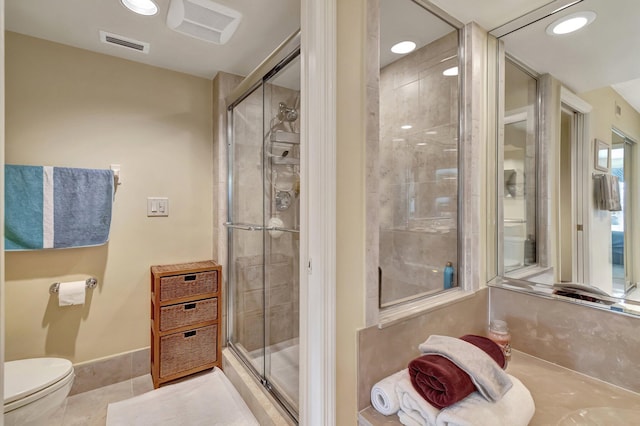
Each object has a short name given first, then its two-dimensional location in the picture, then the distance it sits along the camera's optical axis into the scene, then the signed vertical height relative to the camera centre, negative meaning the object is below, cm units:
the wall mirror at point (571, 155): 117 +26
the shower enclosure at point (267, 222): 171 -7
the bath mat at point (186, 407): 162 -115
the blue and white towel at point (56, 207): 165 +4
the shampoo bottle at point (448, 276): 149 -33
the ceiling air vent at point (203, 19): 145 +103
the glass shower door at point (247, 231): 205 -13
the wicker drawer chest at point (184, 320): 191 -73
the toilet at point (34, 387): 126 -79
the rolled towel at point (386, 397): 101 -65
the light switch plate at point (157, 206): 211 +5
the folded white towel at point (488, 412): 87 -62
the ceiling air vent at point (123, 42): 173 +106
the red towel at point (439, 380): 91 -55
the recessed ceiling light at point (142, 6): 144 +104
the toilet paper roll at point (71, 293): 175 -48
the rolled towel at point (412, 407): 93 -65
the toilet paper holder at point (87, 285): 178 -45
